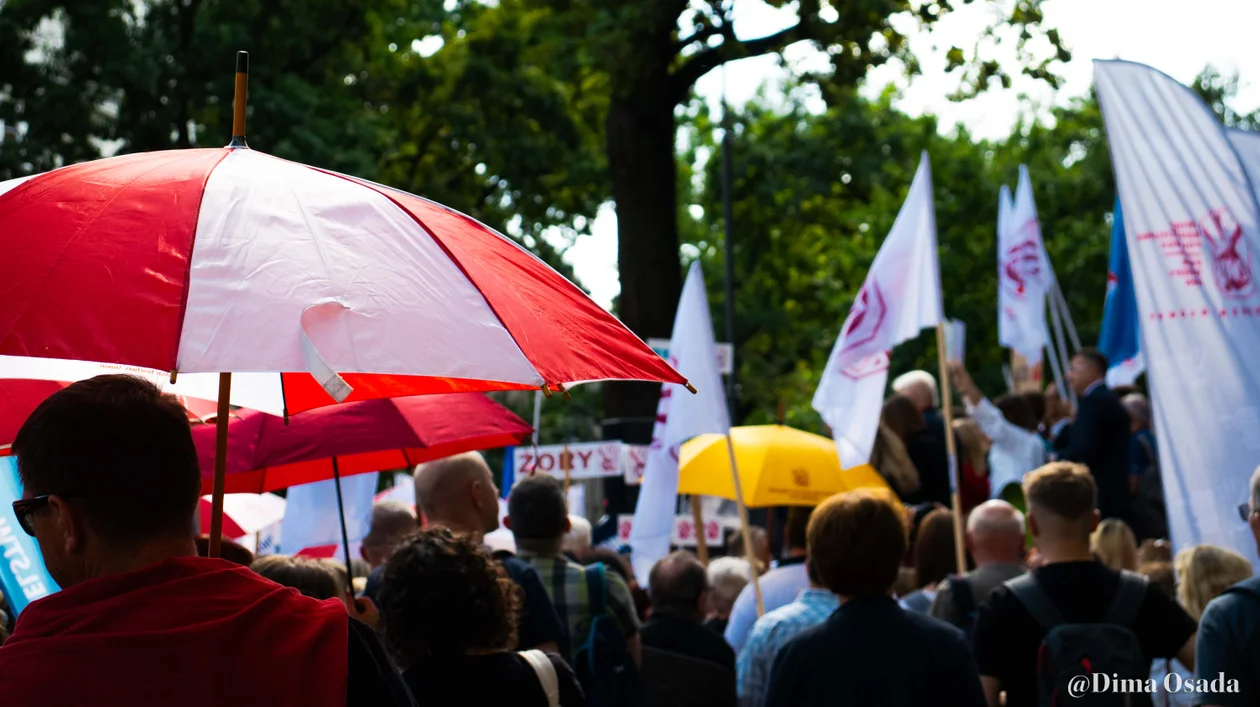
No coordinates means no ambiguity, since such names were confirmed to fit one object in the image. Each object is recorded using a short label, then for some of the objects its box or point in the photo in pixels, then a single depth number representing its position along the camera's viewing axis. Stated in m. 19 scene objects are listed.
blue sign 3.45
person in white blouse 9.83
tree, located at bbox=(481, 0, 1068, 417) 14.30
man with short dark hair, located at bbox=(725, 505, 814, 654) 6.34
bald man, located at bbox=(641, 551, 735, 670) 5.95
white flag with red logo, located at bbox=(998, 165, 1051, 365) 13.30
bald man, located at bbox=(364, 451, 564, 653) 4.88
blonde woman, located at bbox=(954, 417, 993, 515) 9.55
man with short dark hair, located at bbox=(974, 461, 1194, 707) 4.44
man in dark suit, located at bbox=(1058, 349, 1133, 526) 9.21
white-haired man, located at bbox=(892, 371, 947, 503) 9.33
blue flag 8.68
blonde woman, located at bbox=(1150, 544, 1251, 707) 5.23
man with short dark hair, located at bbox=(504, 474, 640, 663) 5.31
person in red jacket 2.06
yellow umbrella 8.54
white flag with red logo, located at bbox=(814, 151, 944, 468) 7.89
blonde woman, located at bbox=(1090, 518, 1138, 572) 6.66
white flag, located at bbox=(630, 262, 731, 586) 8.38
